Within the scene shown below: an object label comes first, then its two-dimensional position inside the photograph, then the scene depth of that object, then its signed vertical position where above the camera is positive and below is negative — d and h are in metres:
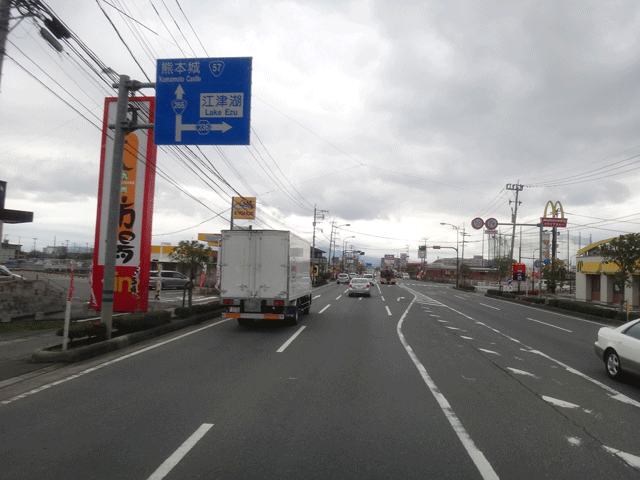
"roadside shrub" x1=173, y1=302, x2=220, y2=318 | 14.77 -1.68
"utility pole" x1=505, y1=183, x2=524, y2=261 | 49.47 +9.52
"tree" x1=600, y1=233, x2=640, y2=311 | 20.61 +1.22
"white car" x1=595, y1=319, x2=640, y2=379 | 7.34 -1.21
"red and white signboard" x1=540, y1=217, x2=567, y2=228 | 38.47 +4.85
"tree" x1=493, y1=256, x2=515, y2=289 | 51.29 +0.95
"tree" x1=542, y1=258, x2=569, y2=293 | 32.69 +0.40
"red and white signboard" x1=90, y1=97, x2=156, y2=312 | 16.66 +1.55
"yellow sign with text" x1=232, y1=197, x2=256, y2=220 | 45.03 +5.41
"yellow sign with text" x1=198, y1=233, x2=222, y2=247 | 59.42 +3.64
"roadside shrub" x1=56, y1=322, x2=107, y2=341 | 9.15 -1.54
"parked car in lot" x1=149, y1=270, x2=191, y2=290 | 34.38 -1.45
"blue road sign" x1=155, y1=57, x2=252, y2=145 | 9.70 +3.52
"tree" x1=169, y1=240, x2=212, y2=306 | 16.67 +0.29
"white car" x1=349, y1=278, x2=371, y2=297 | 33.72 -1.37
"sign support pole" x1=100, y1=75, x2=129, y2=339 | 10.79 +1.61
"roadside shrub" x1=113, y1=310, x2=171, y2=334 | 10.95 -1.59
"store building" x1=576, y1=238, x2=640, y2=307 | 33.66 -0.18
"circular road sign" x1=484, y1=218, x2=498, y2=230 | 33.53 +3.89
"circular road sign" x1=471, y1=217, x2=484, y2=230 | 37.84 +4.32
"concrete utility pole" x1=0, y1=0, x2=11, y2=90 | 6.98 +3.70
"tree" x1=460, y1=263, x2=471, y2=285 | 72.50 +0.43
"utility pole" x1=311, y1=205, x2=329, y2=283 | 68.94 +7.40
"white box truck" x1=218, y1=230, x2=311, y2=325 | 13.95 -0.29
